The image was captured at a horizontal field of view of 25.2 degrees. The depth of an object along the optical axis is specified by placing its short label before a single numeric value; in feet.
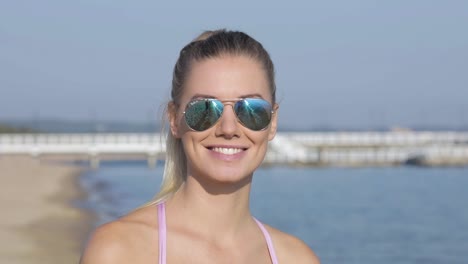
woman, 9.11
